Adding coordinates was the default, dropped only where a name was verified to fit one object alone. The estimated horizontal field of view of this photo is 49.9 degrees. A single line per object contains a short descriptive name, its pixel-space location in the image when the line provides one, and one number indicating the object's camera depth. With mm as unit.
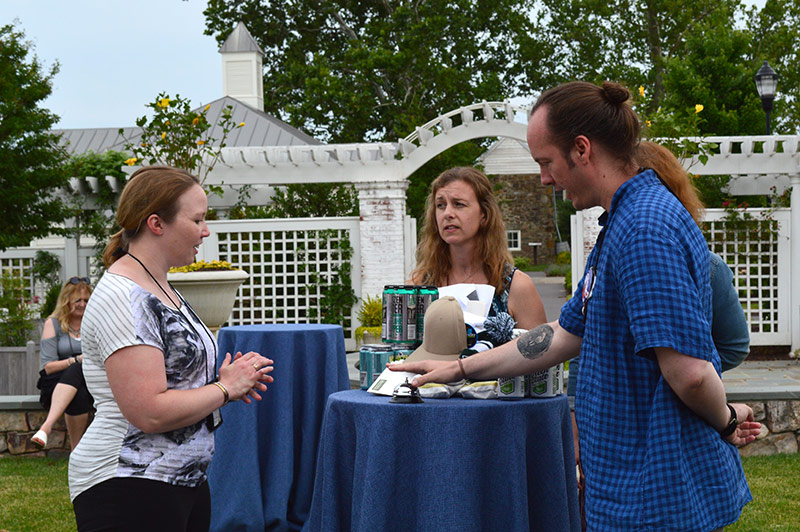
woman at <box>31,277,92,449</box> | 6336
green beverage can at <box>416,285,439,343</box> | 2789
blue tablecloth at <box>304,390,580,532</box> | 2445
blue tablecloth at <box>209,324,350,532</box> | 4762
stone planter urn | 7059
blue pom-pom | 2699
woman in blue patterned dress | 3559
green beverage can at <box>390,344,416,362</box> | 2781
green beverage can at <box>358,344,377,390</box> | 2824
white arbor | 11344
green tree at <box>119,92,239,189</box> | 9695
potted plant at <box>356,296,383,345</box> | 11188
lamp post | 13217
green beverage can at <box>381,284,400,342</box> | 2789
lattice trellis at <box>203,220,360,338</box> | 12086
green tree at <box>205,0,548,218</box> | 25578
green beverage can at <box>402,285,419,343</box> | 2773
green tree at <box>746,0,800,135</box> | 25922
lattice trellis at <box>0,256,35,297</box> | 13353
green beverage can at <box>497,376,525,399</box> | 2539
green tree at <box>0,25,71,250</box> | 12273
